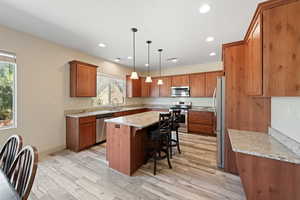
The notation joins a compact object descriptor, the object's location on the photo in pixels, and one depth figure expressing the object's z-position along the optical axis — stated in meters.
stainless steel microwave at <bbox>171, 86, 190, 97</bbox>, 5.30
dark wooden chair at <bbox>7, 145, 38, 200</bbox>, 0.87
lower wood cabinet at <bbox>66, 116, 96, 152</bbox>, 3.33
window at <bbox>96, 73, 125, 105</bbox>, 4.72
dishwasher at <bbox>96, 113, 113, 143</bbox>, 3.84
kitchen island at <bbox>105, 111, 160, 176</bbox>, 2.33
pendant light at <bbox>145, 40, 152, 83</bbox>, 3.24
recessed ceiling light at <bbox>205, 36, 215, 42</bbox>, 3.03
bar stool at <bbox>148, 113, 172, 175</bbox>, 2.47
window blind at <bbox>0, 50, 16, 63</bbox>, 2.55
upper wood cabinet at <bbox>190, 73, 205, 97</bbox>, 5.02
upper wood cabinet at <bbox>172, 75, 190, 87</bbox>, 5.37
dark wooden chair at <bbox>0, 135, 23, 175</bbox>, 1.31
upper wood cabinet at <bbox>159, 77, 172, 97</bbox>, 5.77
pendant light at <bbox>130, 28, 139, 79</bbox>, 2.96
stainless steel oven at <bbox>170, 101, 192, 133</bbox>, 5.02
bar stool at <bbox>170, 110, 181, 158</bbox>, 3.01
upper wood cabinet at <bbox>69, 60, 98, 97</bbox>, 3.61
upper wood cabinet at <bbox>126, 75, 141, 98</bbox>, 5.81
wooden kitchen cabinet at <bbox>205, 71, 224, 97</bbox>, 4.79
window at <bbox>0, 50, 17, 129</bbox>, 2.60
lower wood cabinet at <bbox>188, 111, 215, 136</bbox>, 4.59
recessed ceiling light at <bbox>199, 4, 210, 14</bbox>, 1.95
